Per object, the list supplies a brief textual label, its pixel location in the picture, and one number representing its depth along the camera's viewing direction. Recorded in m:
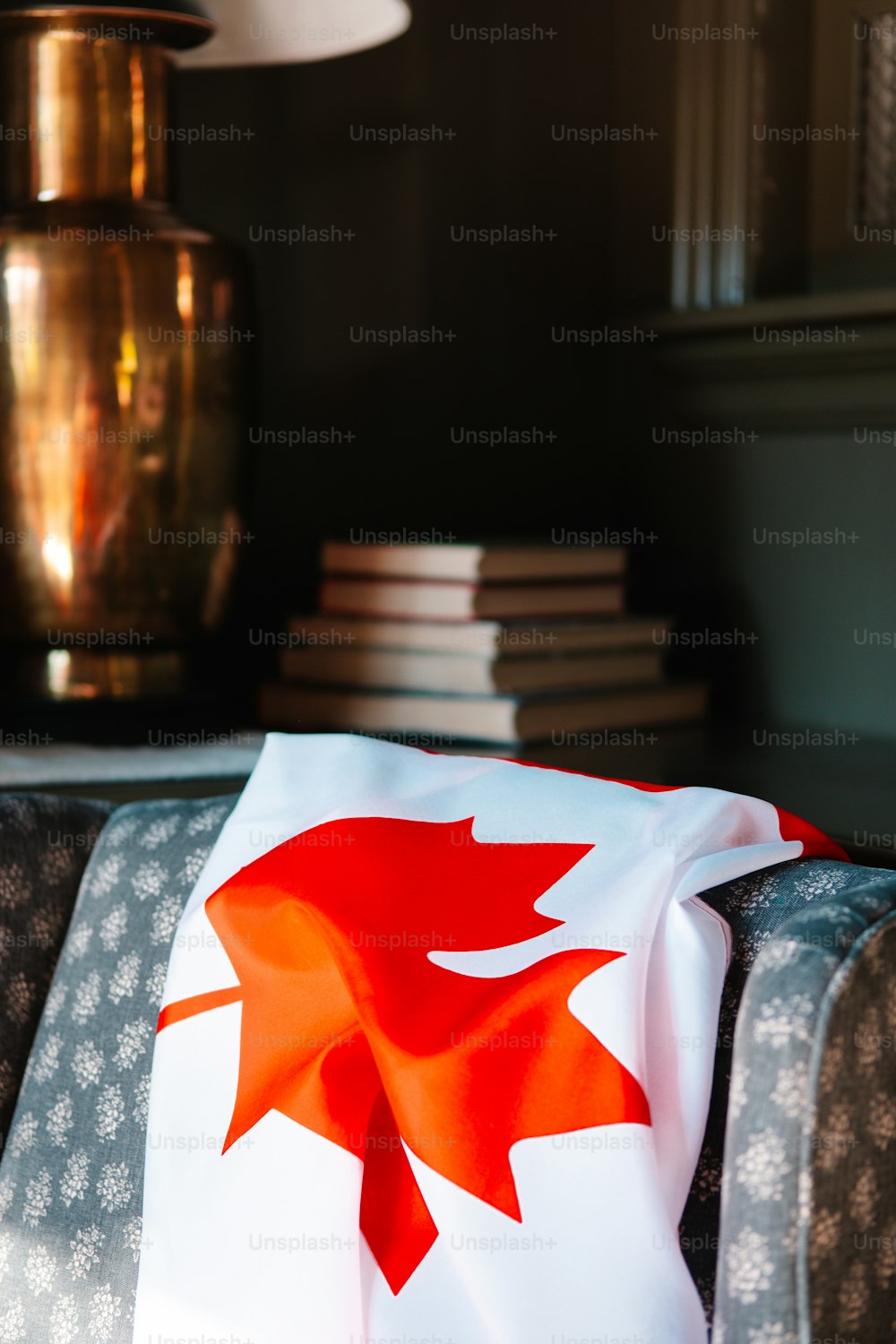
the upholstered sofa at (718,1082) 1.79
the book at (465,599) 2.37
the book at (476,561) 2.37
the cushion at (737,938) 1.88
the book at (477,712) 2.36
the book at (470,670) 2.37
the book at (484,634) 2.36
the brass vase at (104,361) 2.29
